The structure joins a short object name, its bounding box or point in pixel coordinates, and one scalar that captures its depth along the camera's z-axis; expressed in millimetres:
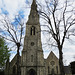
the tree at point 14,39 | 15568
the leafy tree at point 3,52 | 19070
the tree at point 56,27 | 10787
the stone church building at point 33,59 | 25344
